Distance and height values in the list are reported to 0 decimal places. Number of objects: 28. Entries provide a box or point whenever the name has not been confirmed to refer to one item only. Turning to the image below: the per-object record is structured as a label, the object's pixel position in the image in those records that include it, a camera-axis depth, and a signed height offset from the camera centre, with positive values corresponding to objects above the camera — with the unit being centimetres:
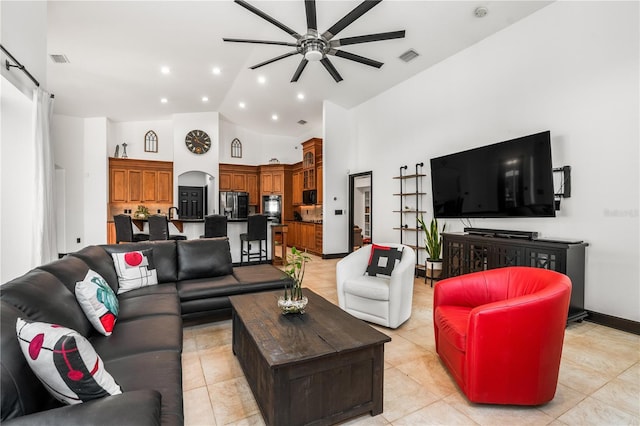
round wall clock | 802 +194
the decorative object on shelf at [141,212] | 690 +2
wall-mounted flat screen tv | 340 +40
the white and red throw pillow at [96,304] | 188 -60
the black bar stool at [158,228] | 541 -28
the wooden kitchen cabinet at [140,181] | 771 +85
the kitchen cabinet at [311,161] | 808 +141
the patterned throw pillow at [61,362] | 104 -53
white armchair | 300 -84
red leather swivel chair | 173 -82
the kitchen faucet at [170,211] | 803 +3
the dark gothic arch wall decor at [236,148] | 935 +203
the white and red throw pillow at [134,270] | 288 -57
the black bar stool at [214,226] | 545 -25
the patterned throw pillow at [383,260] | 334 -56
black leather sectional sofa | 102 -69
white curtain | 285 +31
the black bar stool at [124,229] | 583 -31
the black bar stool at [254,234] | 574 -43
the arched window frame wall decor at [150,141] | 825 +200
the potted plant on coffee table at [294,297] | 205 -63
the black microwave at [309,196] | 834 +44
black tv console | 313 -55
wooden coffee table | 154 -87
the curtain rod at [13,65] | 229 +124
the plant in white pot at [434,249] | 480 -63
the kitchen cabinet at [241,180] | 897 +101
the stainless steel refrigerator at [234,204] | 858 +24
